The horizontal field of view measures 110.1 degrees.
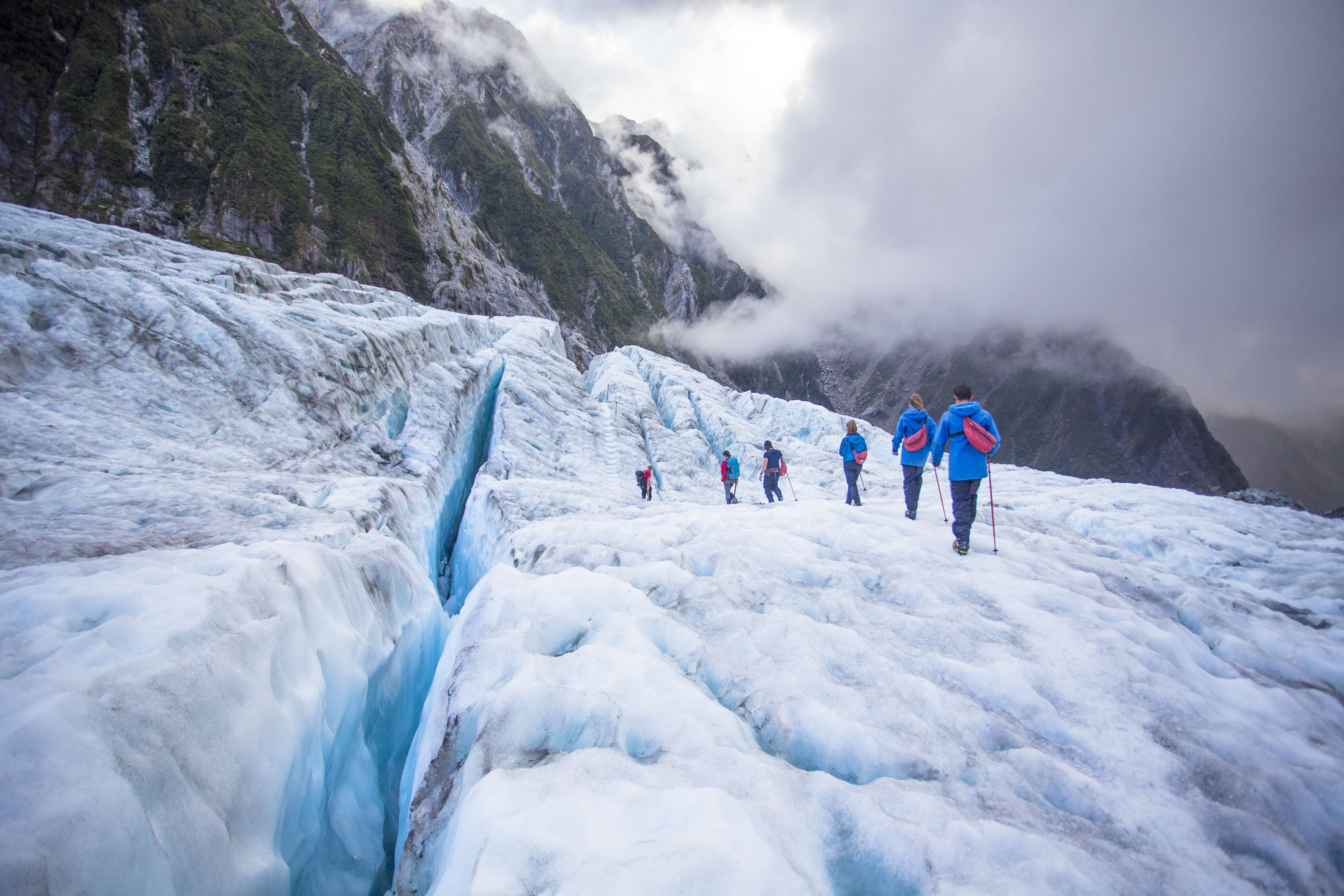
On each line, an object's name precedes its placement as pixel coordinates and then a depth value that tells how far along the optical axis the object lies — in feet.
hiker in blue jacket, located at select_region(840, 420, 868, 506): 33.58
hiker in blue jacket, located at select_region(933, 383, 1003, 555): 20.31
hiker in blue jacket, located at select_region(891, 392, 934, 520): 24.71
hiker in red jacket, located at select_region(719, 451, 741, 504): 44.91
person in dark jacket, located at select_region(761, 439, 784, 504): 42.47
